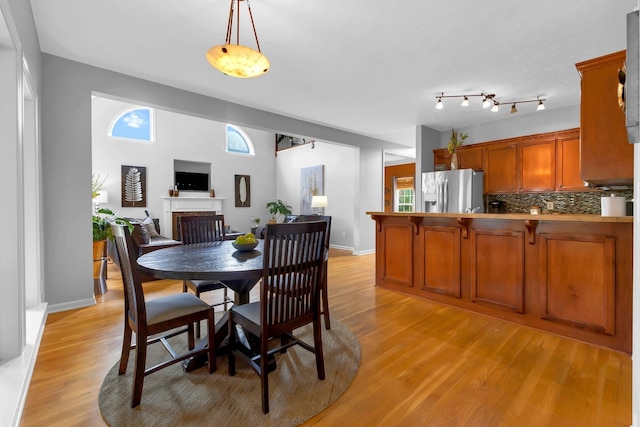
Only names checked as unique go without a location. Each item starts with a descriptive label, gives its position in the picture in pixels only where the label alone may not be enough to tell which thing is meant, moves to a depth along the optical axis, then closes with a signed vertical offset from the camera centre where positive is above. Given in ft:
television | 24.07 +2.43
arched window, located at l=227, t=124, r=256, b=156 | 26.82 +6.17
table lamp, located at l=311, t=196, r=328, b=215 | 22.07 +0.66
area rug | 4.91 -3.32
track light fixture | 13.20 +4.86
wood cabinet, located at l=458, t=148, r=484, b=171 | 17.26 +2.94
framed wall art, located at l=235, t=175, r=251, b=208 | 26.96 +1.77
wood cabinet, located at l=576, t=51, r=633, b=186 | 7.20 +2.00
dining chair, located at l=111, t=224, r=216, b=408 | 5.07 -1.87
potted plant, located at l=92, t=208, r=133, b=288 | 11.50 -1.08
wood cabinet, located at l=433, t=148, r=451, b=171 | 18.66 +3.08
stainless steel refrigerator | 16.44 +1.03
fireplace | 22.88 +0.24
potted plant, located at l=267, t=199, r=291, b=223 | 27.48 +0.12
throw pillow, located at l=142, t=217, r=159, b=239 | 18.99 -0.99
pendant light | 6.26 +3.18
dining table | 5.14 -0.99
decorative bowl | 7.11 -0.83
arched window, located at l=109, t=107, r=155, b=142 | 21.48 +6.28
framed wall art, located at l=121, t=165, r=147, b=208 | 21.52 +1.82
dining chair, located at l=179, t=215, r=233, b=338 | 9.30 -0.58
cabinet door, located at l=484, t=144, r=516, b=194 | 16.08 +2.15
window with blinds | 29.81 +1.62
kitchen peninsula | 7.39 -1.75
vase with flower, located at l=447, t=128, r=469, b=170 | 16.83 +3.48
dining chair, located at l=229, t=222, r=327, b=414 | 5.08 -1.51
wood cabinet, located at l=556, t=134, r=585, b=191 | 14.10 +2.08
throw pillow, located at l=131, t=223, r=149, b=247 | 14.39 -1.12
